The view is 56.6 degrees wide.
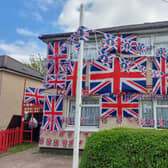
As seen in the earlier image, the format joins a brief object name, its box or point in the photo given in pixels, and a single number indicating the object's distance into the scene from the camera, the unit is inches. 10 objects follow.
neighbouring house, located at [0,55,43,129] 399.0
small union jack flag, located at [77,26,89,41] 169.1
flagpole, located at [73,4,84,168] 147.3
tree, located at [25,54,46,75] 962.9
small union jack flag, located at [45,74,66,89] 295.9
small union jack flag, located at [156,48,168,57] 233.7
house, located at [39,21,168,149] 243.0
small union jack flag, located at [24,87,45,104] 343.6
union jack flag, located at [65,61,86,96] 273.9
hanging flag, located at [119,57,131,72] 232.2
